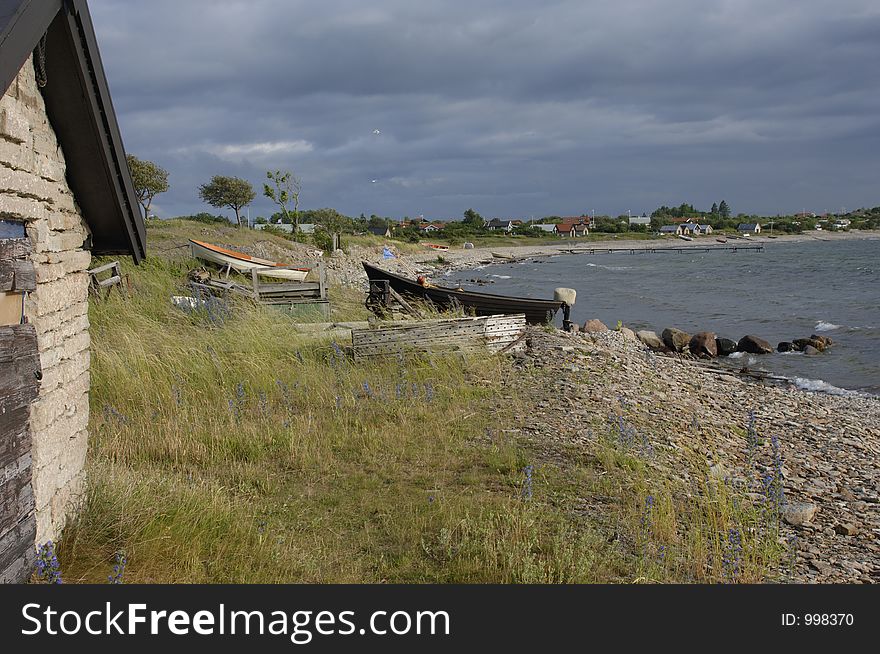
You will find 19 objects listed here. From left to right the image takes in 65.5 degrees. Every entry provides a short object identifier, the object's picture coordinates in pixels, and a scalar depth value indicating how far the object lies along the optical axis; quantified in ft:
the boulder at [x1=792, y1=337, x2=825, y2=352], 67.59
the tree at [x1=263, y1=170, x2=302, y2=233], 160.04
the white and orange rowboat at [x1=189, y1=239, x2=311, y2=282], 77.77
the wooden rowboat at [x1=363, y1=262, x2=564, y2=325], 62.64
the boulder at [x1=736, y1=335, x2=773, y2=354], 67.26
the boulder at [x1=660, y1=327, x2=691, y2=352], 68.64
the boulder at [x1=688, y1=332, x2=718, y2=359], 66.69
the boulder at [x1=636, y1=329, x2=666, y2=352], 68.74
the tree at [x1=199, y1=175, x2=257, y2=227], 205.98
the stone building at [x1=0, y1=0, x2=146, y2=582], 13.41
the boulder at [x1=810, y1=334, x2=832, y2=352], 68.02
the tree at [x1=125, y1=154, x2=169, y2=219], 150.92
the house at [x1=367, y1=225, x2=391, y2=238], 364.58
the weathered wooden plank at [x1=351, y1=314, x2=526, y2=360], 39.27
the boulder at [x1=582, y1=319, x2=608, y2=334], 69.42
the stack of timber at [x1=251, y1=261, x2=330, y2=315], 55.57
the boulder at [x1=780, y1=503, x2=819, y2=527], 21.90
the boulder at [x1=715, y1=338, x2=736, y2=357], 67.87
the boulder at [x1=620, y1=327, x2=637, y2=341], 68.95
